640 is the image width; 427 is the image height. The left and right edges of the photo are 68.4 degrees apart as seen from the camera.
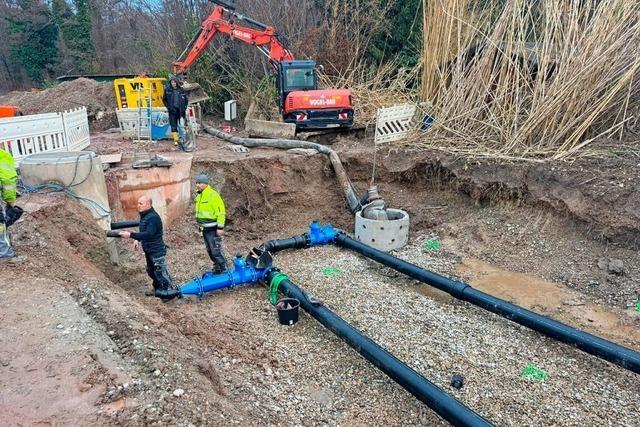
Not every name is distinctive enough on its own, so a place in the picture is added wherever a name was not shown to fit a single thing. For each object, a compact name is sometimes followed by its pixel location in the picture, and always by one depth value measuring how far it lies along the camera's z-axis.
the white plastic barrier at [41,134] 7.64
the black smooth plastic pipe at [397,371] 3.83
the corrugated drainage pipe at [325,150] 9.30
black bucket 5.65
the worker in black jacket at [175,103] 9.90
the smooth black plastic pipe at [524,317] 4.61
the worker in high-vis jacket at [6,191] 5.16
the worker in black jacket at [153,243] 5.96
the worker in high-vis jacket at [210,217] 6.67
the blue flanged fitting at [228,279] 6.28
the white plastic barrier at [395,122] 9.95
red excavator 10.39
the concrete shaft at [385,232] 8.06
